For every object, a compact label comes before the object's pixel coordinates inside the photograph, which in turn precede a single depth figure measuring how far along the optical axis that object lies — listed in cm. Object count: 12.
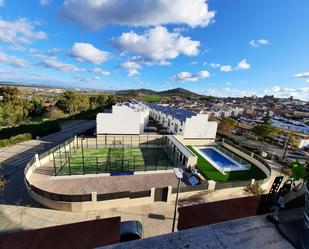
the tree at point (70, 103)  4984
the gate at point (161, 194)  1411
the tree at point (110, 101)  6891
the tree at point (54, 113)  4659
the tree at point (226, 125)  3738
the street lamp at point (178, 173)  877
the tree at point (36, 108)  4697
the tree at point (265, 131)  2895
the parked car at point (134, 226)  921
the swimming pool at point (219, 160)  2192
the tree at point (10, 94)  4080
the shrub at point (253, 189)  1452
